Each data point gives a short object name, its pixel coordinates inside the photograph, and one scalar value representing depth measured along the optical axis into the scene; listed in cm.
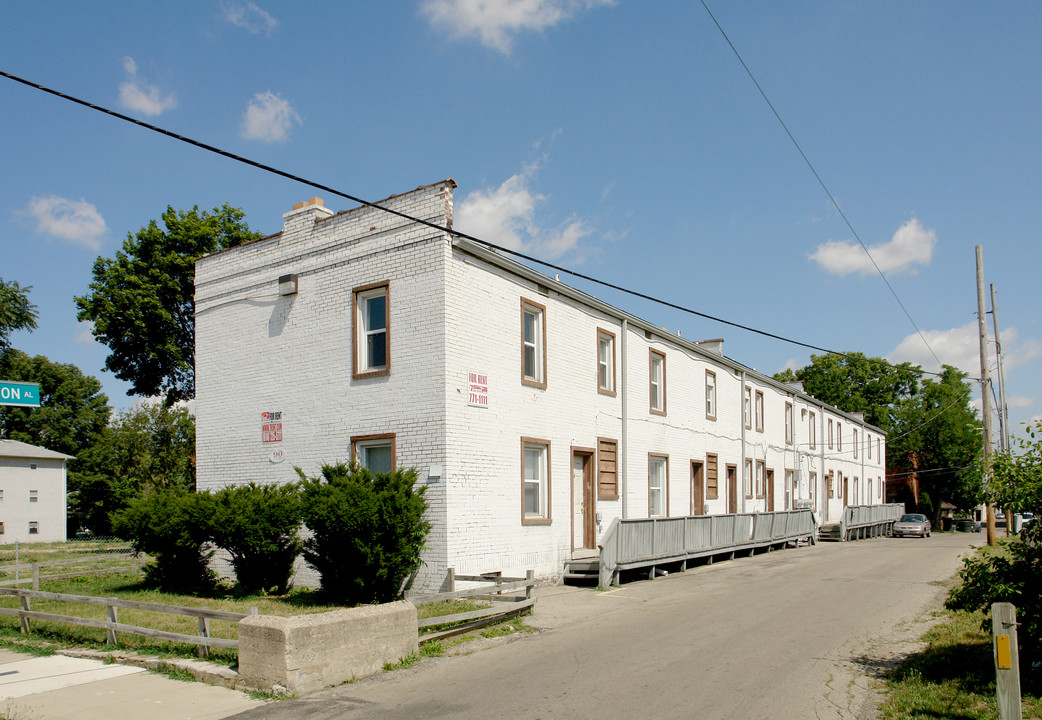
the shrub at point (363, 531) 1238
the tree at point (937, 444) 6362
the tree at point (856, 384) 7432
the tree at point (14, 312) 4322
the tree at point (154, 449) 3519
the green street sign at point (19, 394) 937
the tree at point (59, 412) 5728
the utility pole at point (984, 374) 2526
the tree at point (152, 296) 3212
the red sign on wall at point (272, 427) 1662
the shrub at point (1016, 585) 743
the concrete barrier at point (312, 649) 798
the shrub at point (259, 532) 1362
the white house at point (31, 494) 4144
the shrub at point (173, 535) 1416
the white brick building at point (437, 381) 1445
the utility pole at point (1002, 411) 3128
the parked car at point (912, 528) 4325
